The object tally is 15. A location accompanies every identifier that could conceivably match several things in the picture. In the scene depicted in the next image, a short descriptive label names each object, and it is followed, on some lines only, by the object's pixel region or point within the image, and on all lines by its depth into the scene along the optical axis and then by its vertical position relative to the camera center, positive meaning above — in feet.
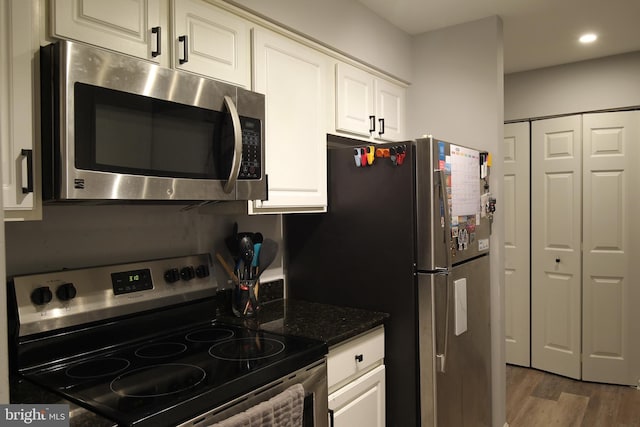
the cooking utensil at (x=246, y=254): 6.52 -0.65
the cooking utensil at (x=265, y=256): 6.72 -0.71
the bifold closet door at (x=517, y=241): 12.55 -0.99
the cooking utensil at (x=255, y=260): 6.66 -0.76
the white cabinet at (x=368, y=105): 7.55 +1.80
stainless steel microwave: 3.90 +0.75
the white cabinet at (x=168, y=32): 4.19 +1.81
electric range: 3.95 -1.57
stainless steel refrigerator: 6.68 -0.85
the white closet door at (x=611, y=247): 11.20 -1.05
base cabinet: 5.95 -2.39
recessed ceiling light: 9.81 +3.57
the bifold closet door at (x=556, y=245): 11.80 -1.06
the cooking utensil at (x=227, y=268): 6.68 -0.87
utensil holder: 6.55 -1.30
